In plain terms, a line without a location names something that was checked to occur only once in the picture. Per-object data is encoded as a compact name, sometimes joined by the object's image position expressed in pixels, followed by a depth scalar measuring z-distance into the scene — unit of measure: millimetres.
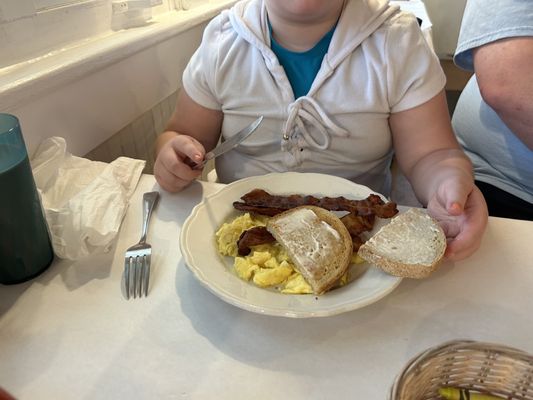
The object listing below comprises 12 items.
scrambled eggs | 509
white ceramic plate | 461
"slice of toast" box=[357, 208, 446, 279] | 495
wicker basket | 344
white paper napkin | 575
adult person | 723
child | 742
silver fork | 531
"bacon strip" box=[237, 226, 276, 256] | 549
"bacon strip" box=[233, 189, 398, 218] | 593
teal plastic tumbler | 494
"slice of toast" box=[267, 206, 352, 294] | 495
